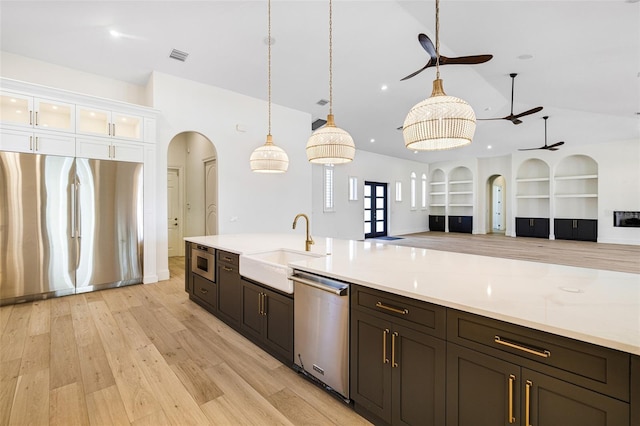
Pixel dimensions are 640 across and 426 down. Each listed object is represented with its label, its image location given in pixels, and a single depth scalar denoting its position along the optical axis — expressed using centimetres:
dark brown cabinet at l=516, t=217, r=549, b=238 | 1045
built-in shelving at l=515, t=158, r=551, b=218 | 1062
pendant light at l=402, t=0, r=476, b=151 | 169
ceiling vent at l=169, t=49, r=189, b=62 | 432
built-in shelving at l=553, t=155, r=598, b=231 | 969
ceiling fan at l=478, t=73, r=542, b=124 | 519
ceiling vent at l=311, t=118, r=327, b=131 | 763
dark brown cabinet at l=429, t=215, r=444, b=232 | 1324
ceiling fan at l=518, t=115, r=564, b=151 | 744
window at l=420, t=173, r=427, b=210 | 1316
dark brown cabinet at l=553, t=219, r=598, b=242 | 951
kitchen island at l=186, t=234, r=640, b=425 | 98
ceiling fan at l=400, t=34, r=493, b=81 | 282
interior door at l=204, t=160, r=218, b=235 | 622
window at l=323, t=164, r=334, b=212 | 910
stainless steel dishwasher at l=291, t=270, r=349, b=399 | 184
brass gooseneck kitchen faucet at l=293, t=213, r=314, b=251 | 281
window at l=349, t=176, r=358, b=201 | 991
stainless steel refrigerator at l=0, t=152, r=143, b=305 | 364
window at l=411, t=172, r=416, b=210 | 1260
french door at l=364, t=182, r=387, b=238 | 1067
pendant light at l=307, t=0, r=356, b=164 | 259
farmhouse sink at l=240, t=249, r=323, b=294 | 225
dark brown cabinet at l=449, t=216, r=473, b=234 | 1224
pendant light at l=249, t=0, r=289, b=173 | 344
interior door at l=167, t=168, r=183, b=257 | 712
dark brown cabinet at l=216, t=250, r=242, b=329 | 284
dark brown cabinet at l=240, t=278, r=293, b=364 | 227
